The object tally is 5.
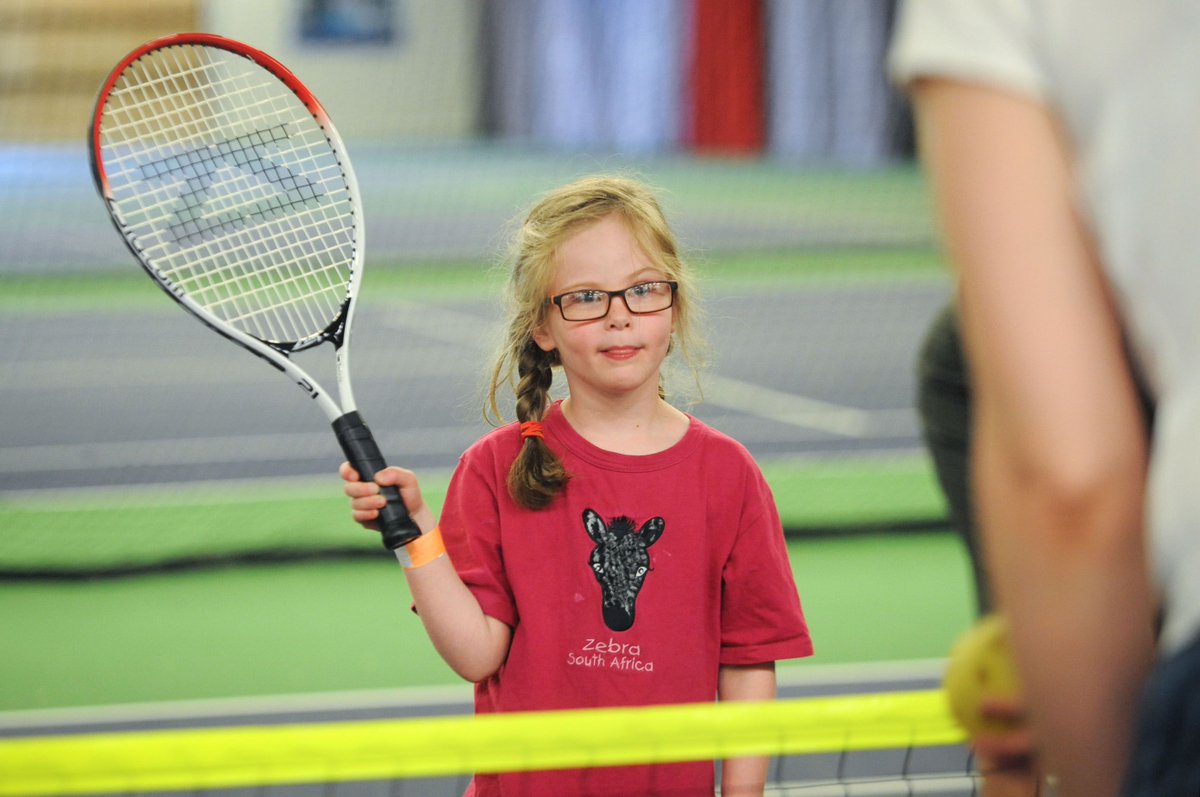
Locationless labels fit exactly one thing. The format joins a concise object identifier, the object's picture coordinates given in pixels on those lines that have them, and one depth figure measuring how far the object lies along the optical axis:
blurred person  3.79
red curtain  36.97
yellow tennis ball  5.03
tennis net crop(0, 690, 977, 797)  5.23
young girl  5.73
